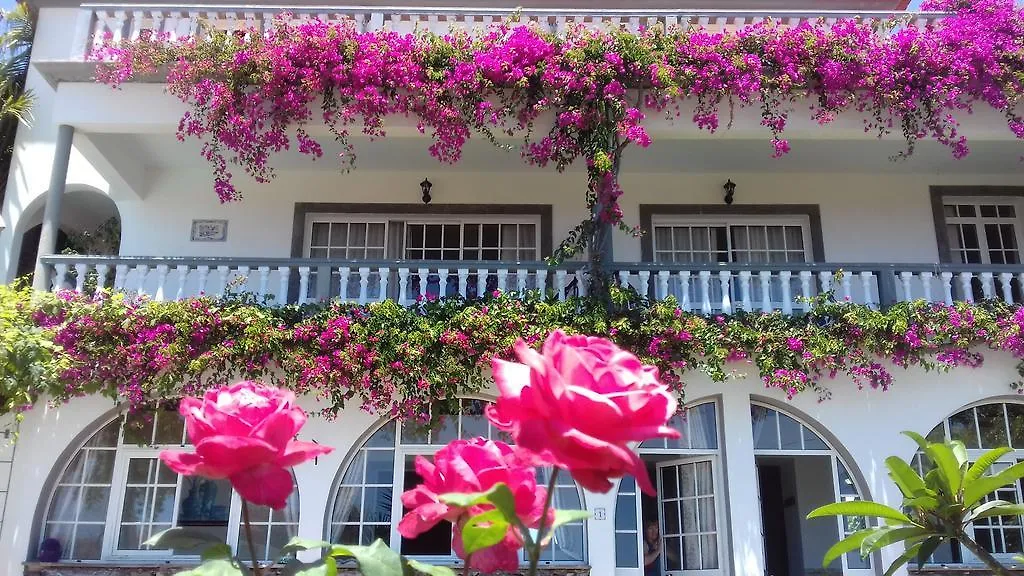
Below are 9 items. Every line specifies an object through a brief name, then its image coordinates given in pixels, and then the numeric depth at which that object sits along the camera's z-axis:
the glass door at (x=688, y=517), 8.00
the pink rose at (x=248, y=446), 1.14
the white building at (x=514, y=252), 7.82
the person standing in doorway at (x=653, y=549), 8.45
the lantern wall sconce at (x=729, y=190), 9.76
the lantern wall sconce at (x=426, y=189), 9.73
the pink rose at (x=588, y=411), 1.01
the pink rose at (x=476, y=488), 1.24
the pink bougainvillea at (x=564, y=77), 7.71
